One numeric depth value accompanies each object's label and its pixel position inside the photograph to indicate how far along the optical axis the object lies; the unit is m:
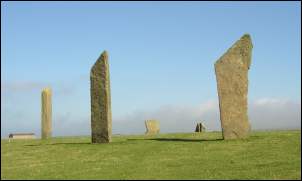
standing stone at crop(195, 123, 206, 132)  36.14
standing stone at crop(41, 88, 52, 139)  33.00
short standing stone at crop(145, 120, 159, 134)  38.22
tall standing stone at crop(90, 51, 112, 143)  24.58
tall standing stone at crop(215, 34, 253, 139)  23.28
